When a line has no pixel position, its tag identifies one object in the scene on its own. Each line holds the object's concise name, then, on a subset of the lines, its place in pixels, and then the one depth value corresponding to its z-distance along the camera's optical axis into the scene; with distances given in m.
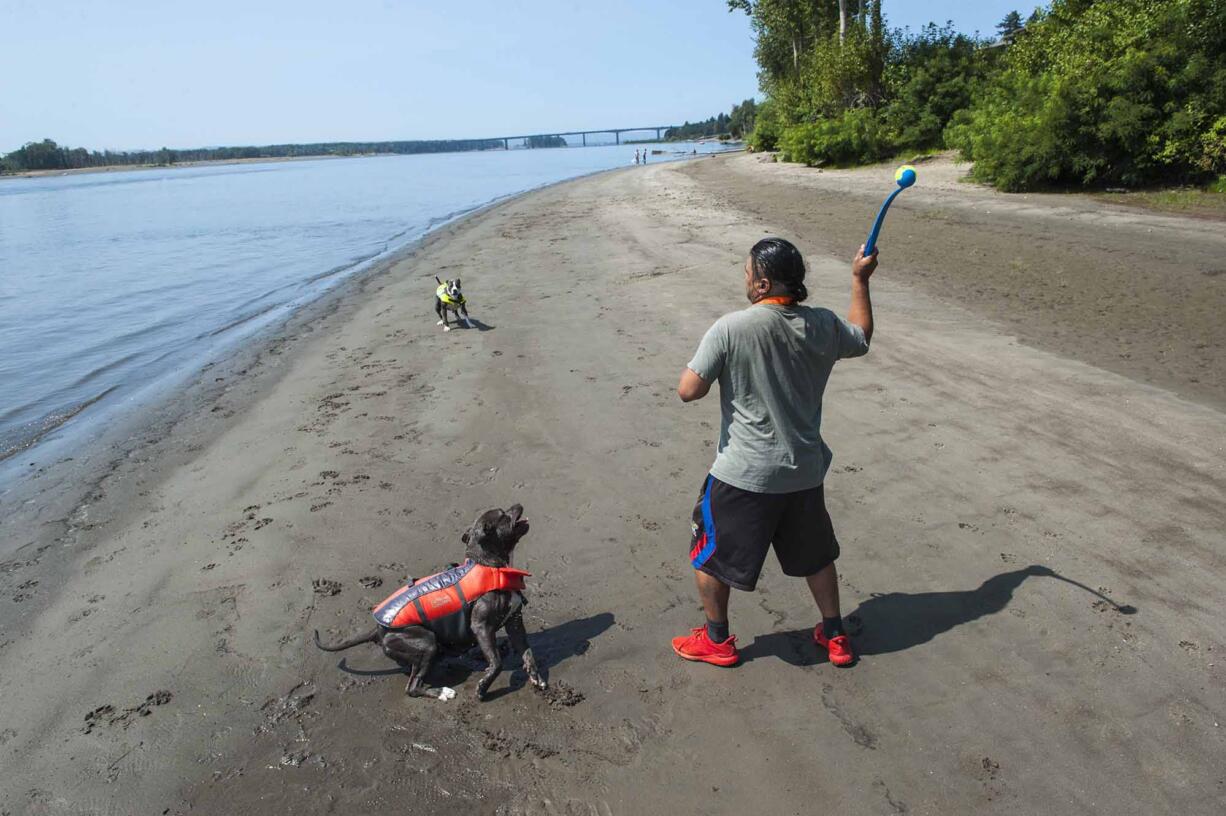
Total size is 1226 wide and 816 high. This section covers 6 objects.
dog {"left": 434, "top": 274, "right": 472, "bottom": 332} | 10.65
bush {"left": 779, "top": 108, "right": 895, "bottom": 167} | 30.95
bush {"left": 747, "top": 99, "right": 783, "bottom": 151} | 46.81
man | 3.07
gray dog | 3.58
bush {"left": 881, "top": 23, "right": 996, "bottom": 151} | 29.25
